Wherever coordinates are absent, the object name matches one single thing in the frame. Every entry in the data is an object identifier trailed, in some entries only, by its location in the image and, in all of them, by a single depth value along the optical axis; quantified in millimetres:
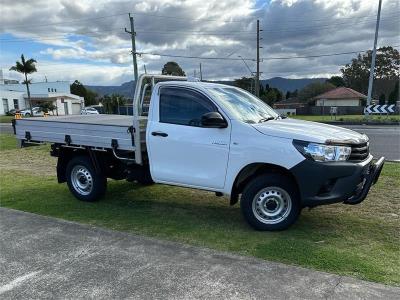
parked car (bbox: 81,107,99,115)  48362
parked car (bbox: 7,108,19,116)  64688
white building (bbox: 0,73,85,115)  69325
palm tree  53938
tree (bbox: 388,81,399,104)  53719
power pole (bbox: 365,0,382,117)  31172
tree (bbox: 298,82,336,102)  86562
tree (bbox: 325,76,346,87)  93938
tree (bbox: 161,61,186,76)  57631
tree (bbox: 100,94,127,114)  55975
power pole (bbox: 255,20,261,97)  42406
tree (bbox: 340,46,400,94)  74438
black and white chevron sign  31817
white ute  5168
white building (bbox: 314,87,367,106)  72662
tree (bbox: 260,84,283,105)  72000
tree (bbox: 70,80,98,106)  94081
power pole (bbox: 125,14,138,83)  34188
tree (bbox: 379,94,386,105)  54788
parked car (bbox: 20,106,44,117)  56400
